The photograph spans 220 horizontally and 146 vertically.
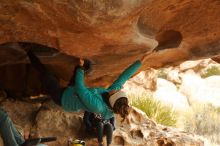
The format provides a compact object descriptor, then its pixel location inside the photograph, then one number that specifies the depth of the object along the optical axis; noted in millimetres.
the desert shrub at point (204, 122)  10711
